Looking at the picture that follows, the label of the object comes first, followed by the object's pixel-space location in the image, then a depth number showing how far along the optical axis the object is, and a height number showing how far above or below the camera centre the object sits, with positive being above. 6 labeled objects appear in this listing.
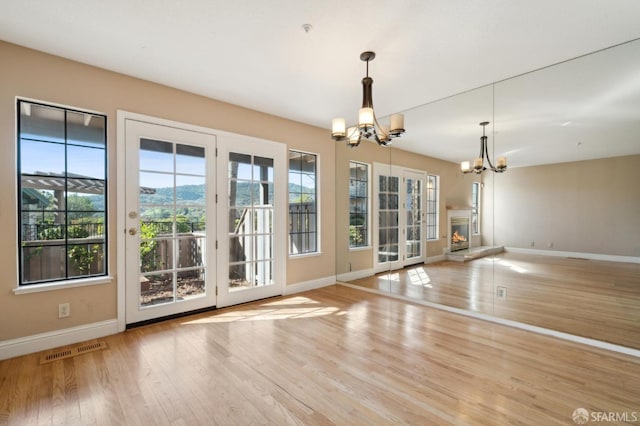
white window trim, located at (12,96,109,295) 2.43 -0.53
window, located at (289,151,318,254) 4.43 +0.16
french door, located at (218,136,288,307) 3.65 -0.08
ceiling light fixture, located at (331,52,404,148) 2.49 +0.83
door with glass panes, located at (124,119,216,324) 3.01 -0.09
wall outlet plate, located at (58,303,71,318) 2.61 -0.90
